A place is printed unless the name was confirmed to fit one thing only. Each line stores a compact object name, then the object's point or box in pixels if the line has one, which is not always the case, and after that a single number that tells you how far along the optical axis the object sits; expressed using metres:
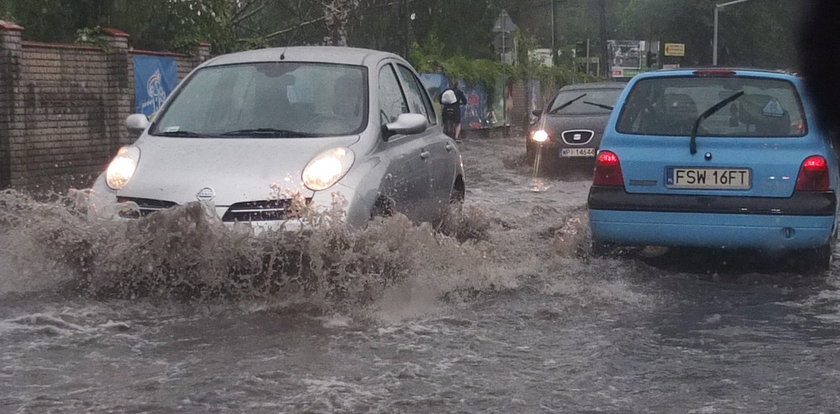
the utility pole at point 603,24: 54.22
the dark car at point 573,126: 17.70
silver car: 6.54
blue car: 7.57
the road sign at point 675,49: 75.00
